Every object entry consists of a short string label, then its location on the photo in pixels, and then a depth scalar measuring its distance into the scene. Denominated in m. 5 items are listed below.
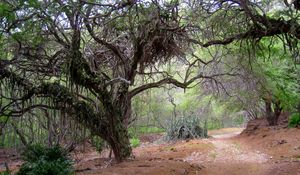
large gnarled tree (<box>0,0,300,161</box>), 7.52
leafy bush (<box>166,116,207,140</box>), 17.31
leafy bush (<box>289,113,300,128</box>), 14.37
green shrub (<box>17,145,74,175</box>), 7.12
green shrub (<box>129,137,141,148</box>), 16.78
